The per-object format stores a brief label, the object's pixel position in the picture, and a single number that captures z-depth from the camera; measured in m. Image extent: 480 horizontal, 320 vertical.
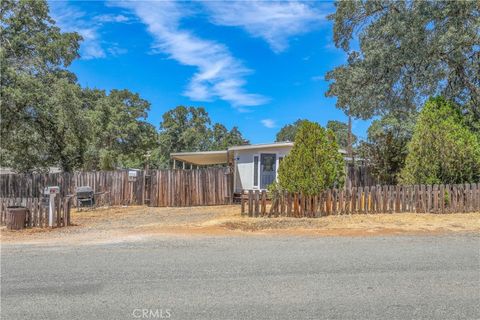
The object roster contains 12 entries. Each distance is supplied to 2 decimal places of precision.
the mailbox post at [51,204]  11.04
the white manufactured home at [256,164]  19.28
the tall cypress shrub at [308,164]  12.19
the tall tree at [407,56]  15.16
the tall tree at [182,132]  48.15
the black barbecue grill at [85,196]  17.25
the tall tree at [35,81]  16.48
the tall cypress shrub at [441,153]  12.97
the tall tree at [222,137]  57.44
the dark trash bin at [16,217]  10.75
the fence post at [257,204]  12.45
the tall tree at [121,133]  33.75
